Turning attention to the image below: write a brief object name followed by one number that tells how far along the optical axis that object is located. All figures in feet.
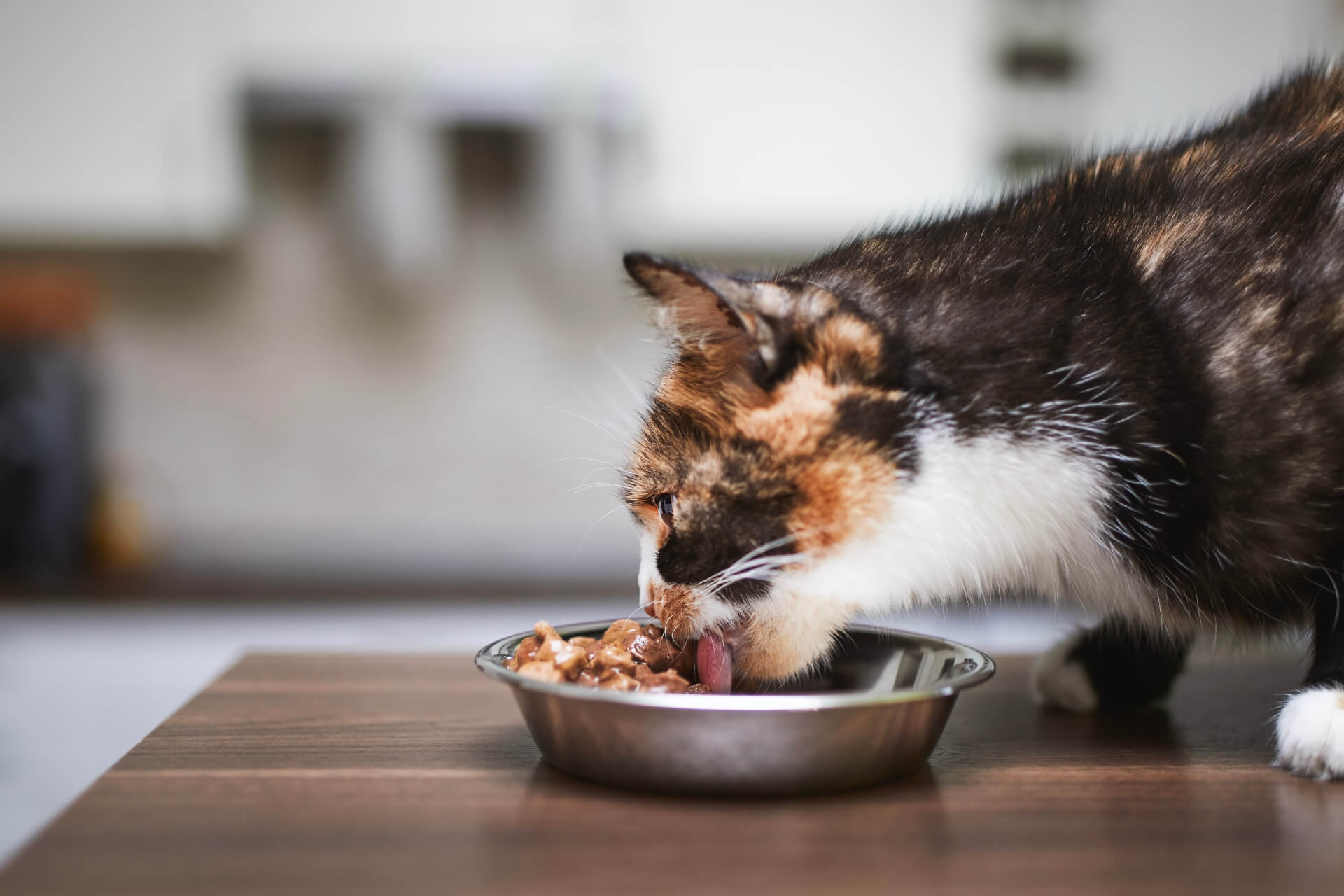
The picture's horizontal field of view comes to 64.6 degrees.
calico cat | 2.19
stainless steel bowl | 1.81
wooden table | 1.56
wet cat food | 2.18
